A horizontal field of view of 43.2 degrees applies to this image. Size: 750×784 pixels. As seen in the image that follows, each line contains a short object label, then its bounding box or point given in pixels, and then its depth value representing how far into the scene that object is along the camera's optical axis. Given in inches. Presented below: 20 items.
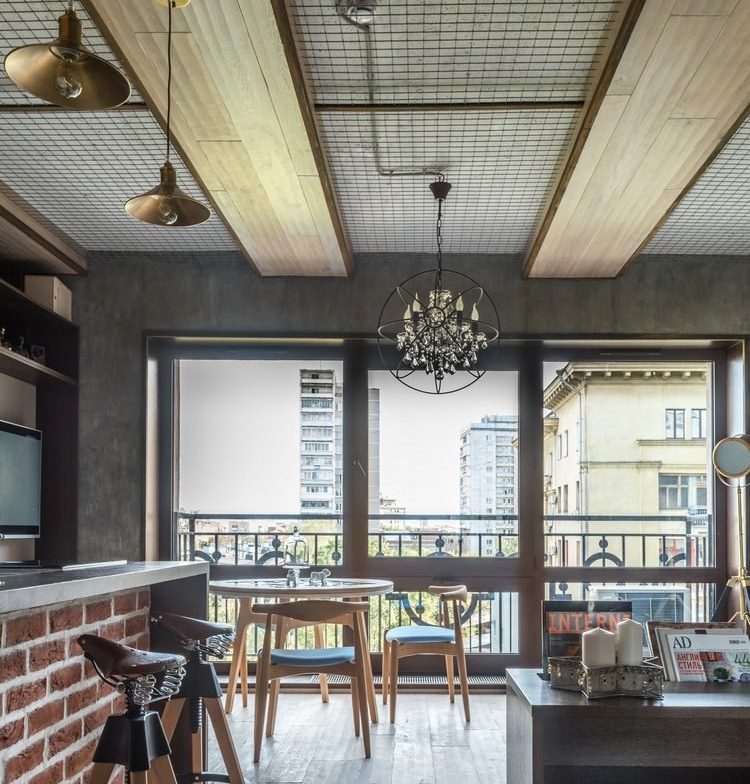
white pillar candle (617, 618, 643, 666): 111.8
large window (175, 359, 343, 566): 237.8
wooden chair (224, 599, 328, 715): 201.3
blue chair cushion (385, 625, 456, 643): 197.5
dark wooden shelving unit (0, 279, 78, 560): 224.5
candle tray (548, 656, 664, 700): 109.5
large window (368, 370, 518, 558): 236.8
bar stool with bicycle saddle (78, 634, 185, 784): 91.7
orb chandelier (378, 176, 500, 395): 185.5
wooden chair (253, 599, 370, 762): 165.9
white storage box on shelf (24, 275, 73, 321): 217.4
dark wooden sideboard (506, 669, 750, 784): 105.3
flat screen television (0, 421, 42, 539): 197.9
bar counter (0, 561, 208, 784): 90.4
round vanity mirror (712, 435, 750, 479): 213.0
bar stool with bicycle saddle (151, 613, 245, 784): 119.9
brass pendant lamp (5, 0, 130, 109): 83.5
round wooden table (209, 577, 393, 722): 184.9
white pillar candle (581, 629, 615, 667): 111.3
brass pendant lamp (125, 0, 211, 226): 109.8
